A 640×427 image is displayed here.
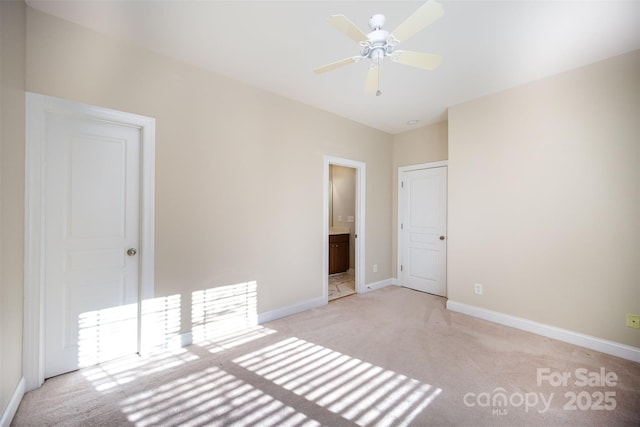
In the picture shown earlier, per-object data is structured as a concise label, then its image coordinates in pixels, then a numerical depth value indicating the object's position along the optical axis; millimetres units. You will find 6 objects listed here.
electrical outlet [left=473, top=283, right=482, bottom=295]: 3268
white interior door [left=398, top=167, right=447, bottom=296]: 4090
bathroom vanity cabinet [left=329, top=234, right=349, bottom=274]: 5137
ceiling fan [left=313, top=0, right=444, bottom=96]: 1417
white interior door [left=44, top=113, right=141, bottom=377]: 1997
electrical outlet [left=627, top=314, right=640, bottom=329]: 2279
